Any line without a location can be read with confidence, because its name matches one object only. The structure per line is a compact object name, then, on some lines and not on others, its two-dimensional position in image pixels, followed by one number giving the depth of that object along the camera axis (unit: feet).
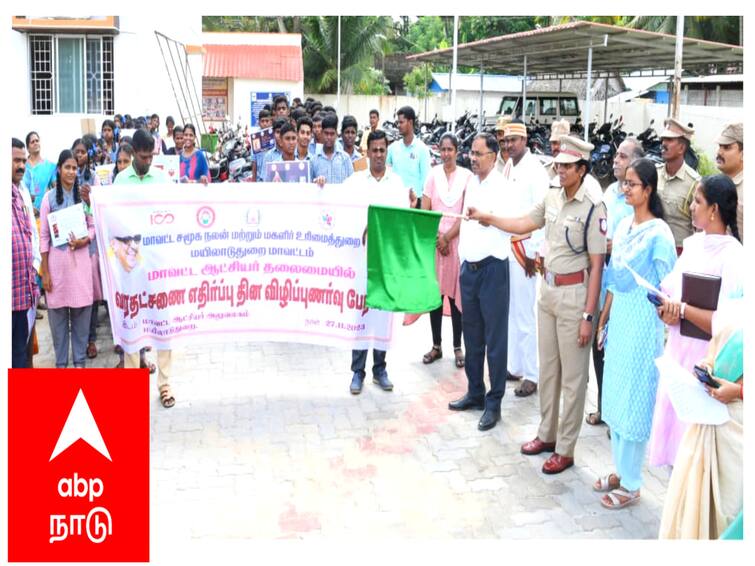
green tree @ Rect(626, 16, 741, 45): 81.10
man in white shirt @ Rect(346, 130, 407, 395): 18.47
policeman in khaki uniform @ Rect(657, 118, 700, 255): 16.26
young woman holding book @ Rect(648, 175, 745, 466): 11.06
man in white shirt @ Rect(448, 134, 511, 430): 16.67
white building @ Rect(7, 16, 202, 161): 46.73
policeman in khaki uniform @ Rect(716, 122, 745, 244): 14.97
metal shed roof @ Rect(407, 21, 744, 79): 48.03
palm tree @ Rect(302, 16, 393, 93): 100.78
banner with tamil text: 17.24
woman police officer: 14.11
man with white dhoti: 18.29
